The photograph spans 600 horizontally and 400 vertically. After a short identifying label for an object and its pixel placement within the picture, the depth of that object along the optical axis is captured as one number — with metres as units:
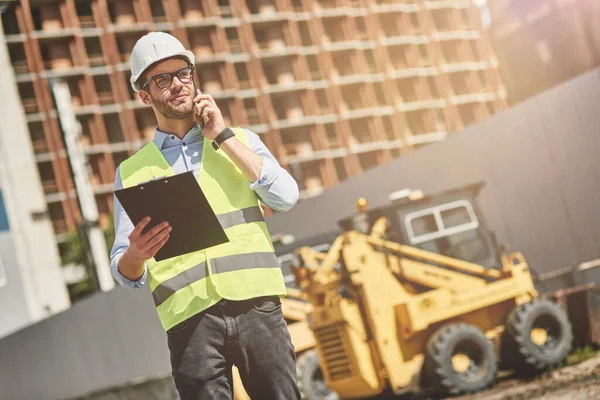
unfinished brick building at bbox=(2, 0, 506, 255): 43.25
